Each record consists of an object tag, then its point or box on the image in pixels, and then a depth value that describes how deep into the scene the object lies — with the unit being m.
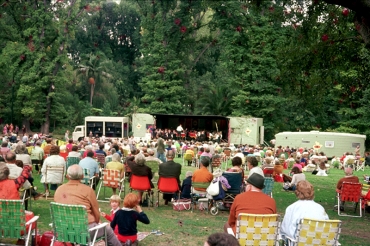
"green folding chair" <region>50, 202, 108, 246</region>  6.52
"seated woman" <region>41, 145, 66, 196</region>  12.44
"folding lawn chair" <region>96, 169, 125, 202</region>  12.23
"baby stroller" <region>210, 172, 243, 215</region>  11.62
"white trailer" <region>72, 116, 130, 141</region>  42.34
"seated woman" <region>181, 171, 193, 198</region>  12.42
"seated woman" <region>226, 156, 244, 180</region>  11.70
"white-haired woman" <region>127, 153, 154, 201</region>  11.94
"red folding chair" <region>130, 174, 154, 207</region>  12.02
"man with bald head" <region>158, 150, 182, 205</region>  11.95
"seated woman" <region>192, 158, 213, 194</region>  11.73
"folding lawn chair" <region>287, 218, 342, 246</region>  6.30
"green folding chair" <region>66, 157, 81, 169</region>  14.08
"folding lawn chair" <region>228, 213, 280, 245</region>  6.41
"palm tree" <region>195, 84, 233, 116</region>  48.92
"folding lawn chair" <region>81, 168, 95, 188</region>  12.45
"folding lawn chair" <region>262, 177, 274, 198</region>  11.83
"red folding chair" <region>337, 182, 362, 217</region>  11.74
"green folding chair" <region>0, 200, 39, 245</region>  6.70
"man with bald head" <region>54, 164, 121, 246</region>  6.99
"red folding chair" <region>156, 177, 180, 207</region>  12.00
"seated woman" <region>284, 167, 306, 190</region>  13.88
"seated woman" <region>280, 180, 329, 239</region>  6.65
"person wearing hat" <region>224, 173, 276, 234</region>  6.74
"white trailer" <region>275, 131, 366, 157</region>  35.81
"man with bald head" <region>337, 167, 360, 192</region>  12.20
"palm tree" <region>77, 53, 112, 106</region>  58.41
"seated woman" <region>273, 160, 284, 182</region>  18.00
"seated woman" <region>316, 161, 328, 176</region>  21.95
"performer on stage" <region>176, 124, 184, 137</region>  41.16
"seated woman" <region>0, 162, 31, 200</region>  7.77
